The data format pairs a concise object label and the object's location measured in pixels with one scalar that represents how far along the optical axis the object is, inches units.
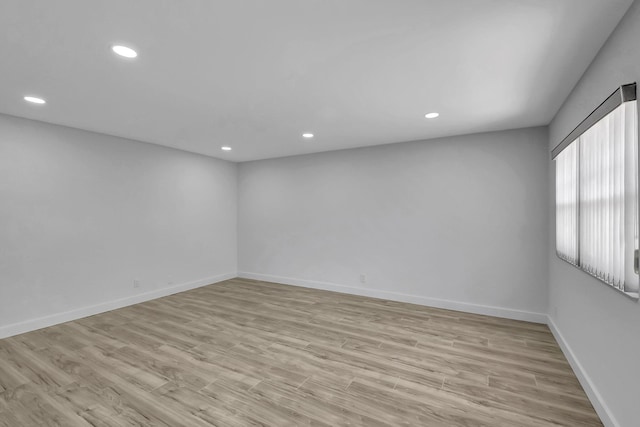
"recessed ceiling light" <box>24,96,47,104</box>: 103.1
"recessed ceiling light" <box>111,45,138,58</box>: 70.4
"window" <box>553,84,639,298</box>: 58.1
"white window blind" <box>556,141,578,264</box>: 92.6
